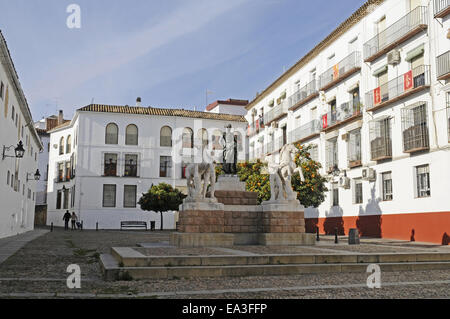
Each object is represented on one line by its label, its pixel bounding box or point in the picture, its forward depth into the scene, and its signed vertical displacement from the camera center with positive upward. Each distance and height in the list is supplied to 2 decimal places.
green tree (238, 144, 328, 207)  22.30 +1.61
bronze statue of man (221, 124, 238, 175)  14.75 +1.89
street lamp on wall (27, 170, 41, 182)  27.33 +2.41
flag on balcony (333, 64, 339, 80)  26.55 +8.47
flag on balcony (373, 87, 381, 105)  22.17 +5.88
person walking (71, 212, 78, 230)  36.41 -0.28
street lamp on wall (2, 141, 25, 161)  17.52 +2.52
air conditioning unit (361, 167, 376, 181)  22.27 +2.06
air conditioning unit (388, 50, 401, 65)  20.72 +7.26
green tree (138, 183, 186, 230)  37.25 +1.37
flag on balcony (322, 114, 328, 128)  27.50 +5.77
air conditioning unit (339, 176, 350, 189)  24.69 +1.84
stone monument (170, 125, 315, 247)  12.31 +0.05
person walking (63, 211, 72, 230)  36.22 -0.11
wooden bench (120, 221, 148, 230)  40.09 -0.75
